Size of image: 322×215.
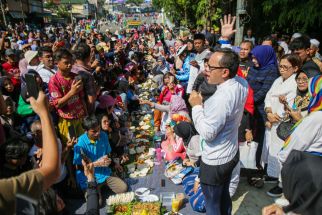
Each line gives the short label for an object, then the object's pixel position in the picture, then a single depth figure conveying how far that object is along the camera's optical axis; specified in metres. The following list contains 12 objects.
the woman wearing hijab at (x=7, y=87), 4.64
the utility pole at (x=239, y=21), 5.91
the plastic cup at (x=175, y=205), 3.59
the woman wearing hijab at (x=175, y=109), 5.13
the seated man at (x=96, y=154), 3.74
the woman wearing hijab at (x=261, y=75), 4.03
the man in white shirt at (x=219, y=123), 2.34
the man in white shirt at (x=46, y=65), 4.43
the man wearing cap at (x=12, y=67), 5.53
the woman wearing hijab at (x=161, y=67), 9.09
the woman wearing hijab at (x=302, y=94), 3.20
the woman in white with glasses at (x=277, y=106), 3.58
